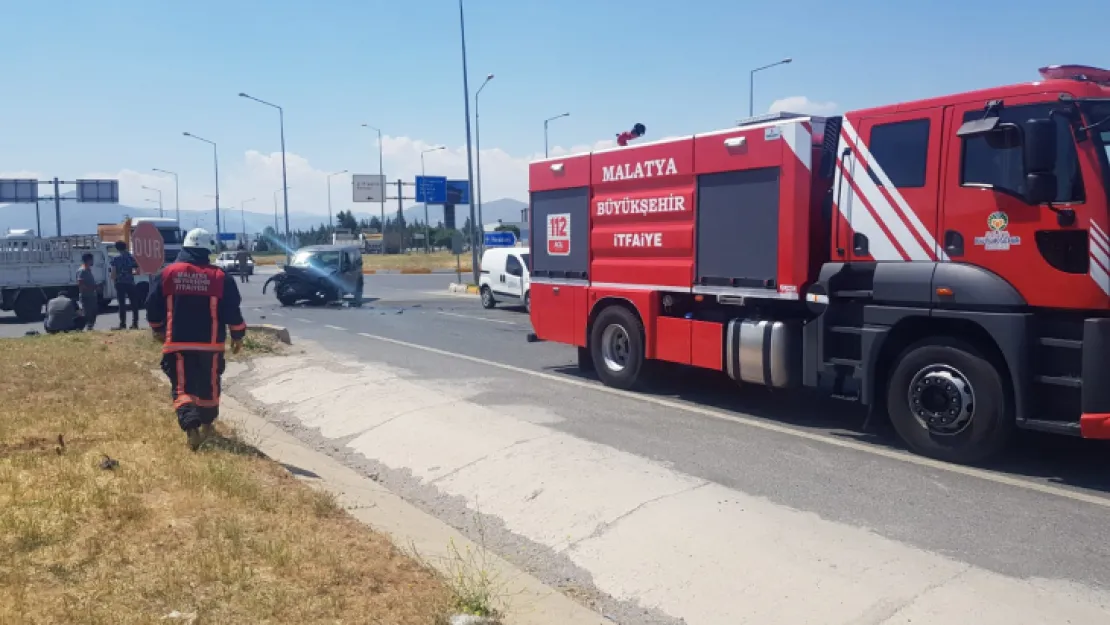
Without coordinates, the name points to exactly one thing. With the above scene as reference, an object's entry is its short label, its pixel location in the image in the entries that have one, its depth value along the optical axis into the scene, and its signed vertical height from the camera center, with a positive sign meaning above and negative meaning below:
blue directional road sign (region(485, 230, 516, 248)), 38.25 +0.13
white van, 25.47 -0.97
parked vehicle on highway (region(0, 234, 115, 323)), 25.50 -0.75
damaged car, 28.56 -1.04
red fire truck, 6.77 -0.16
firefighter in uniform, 7.68 -0.70
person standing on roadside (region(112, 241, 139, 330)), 18.70 -0.76
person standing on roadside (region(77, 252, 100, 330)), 19.23 -0.93
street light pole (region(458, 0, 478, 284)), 34.88 +3.46
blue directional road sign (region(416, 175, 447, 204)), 69.06 +3.84
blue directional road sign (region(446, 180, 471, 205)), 71.31 +3.79
